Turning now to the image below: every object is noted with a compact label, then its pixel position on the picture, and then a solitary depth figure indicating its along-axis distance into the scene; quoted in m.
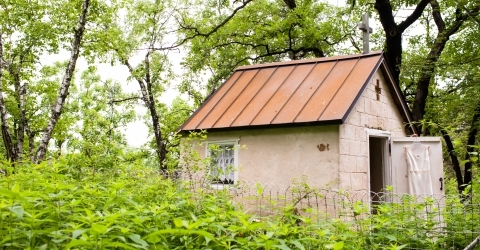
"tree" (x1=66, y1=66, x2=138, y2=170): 23.75
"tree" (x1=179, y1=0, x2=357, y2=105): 17.30
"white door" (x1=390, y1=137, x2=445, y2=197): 9.42
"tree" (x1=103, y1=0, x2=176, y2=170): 20.55
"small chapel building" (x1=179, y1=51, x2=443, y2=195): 8.76
